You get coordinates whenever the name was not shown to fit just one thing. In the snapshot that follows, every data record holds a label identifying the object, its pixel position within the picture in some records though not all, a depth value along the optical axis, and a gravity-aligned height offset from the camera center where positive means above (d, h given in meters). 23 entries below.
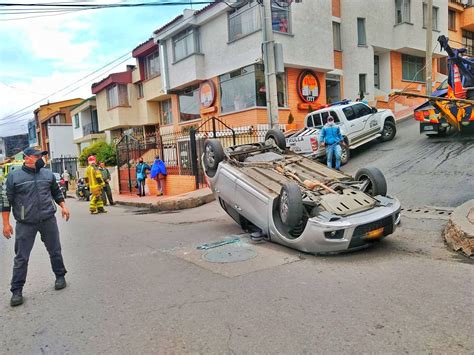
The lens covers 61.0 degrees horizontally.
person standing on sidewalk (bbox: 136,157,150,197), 16.67 -0.96
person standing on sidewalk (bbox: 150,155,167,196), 15.25 -0.81
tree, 26.61 +0.10
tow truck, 11.42 +0.83
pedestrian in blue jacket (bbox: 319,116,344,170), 12.00 -0.03
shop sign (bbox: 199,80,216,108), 20.56 +2.79
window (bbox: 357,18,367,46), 22.80 +5.96
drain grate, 7.48 -1.54
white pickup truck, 13.11 +0.38
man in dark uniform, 4.62 -0.63
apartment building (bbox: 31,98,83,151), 46.69 +4.95
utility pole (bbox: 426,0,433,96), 18.83 +3.74
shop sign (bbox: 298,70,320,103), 19.17 +2.63
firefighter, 12.37 -0.94
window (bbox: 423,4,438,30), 26.34 +7.43
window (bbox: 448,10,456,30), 30.04 +8.33
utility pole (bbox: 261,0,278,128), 11.02 +2.20
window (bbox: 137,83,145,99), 29.30 +4.48
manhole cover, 5.69 -1.60
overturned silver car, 5.43 -0.88
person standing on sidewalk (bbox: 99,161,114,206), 14.99 -1.18
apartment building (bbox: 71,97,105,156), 35.84 +2.95
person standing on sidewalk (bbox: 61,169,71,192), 26.55 -1.40
